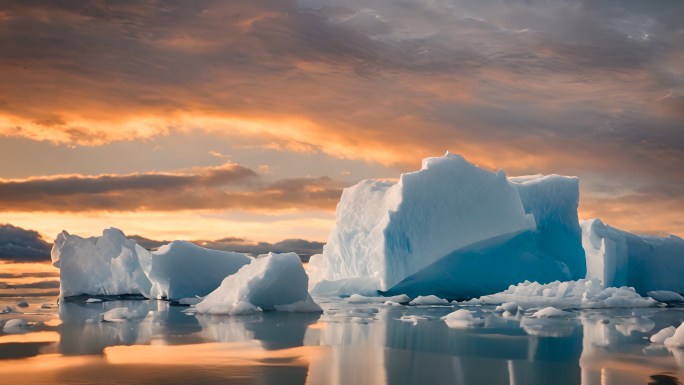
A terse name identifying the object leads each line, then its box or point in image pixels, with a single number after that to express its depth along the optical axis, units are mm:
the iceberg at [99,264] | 31328
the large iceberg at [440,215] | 24188
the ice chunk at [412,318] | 15362
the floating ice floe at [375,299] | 24562
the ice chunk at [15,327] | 13148
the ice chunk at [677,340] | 10336
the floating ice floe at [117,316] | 15680
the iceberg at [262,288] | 17250
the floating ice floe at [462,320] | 14109
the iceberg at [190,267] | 25625
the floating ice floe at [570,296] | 20969
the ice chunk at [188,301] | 23297
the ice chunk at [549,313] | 16988
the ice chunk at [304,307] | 17844
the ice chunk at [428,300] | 23328
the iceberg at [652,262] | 28453
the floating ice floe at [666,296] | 26344
